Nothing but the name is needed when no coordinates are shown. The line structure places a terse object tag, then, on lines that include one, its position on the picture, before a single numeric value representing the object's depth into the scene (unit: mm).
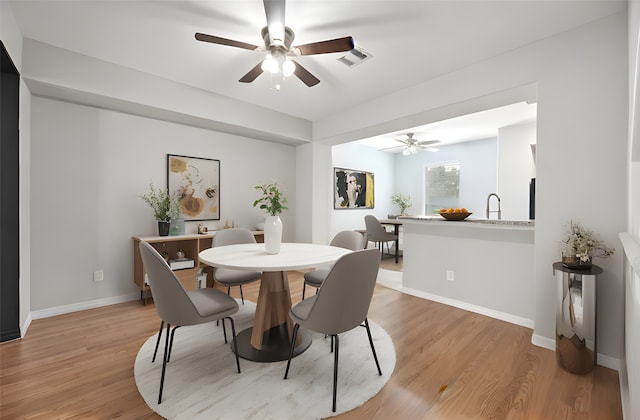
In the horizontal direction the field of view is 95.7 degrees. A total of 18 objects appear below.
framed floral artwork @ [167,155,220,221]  3781
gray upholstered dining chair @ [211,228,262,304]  2709
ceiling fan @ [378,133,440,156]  5725
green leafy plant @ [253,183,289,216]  2283
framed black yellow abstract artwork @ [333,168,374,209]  6391
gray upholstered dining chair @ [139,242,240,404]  1664
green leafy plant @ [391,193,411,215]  7512
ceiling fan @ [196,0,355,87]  1912
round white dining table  2061
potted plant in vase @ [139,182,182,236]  3457
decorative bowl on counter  3162
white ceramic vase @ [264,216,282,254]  2281
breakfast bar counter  2771
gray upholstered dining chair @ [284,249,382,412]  1598
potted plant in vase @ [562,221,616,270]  2020
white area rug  1606
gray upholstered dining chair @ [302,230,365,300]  2648
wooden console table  3279
